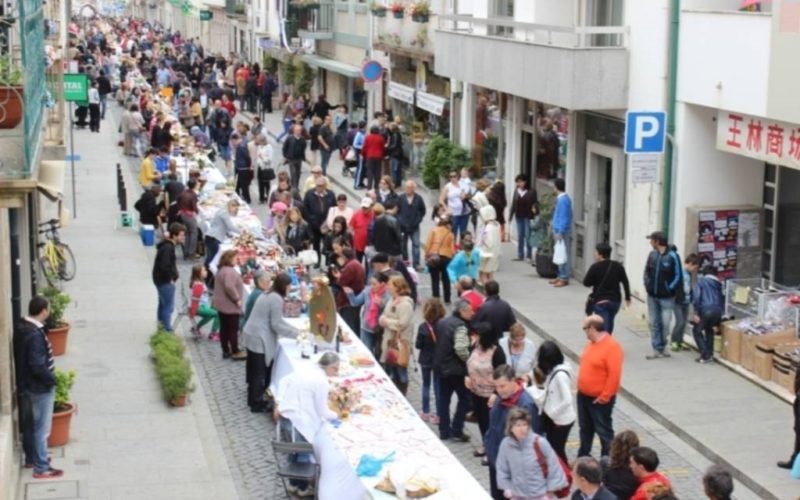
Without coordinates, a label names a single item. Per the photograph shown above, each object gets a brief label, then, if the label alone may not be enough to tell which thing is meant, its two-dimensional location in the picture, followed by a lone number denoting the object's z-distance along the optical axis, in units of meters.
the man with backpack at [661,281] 18.37
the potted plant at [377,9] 38.78
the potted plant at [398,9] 37.00
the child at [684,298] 18.64
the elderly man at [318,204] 24.39
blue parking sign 19.56
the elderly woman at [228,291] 18.41
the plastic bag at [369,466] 12.16
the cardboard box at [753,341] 17.55
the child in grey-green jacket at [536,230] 24.94
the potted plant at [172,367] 16.89
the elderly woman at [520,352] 14.37
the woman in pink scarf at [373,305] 16.86
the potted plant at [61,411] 15.14
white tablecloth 11.98
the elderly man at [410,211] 24.43
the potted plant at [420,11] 34.34
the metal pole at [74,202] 30.80
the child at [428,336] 15.20
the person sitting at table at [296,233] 23.19
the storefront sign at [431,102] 34.47
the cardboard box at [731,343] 18.17
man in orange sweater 13.90
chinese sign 17.84
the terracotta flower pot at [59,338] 18.97
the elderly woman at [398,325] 15.86
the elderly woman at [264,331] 16.27
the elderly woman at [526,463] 11.39
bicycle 22.39
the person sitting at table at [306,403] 13.27
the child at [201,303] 20.00
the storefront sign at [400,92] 37.70
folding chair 13.42
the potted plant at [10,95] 12.13
